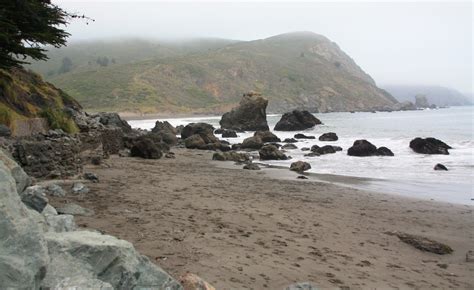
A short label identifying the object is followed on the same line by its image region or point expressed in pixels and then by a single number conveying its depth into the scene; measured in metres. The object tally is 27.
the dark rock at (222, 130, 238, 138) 44.78
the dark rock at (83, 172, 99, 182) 11.03
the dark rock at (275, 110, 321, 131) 54.57
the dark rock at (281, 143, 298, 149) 31.48
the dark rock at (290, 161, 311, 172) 19.09
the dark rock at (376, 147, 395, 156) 25.36
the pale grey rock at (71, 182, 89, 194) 9.26
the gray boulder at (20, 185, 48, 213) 4.96
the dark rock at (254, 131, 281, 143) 36.16
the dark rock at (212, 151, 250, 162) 22.57
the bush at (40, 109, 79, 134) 12.93
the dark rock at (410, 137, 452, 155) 25.44
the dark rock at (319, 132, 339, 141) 37.23
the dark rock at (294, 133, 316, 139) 40.94
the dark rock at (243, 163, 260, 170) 18.80
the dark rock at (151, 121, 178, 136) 40.57
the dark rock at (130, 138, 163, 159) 19.30
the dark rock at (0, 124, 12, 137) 9.66
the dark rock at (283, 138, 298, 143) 36.87
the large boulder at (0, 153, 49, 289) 2.84
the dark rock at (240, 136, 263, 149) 31.03
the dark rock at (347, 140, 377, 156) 25.03
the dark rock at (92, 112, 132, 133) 28.85
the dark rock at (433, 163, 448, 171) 19.03
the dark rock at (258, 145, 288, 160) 23.66
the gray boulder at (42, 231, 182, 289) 3.37
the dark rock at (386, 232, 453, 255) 8.12
